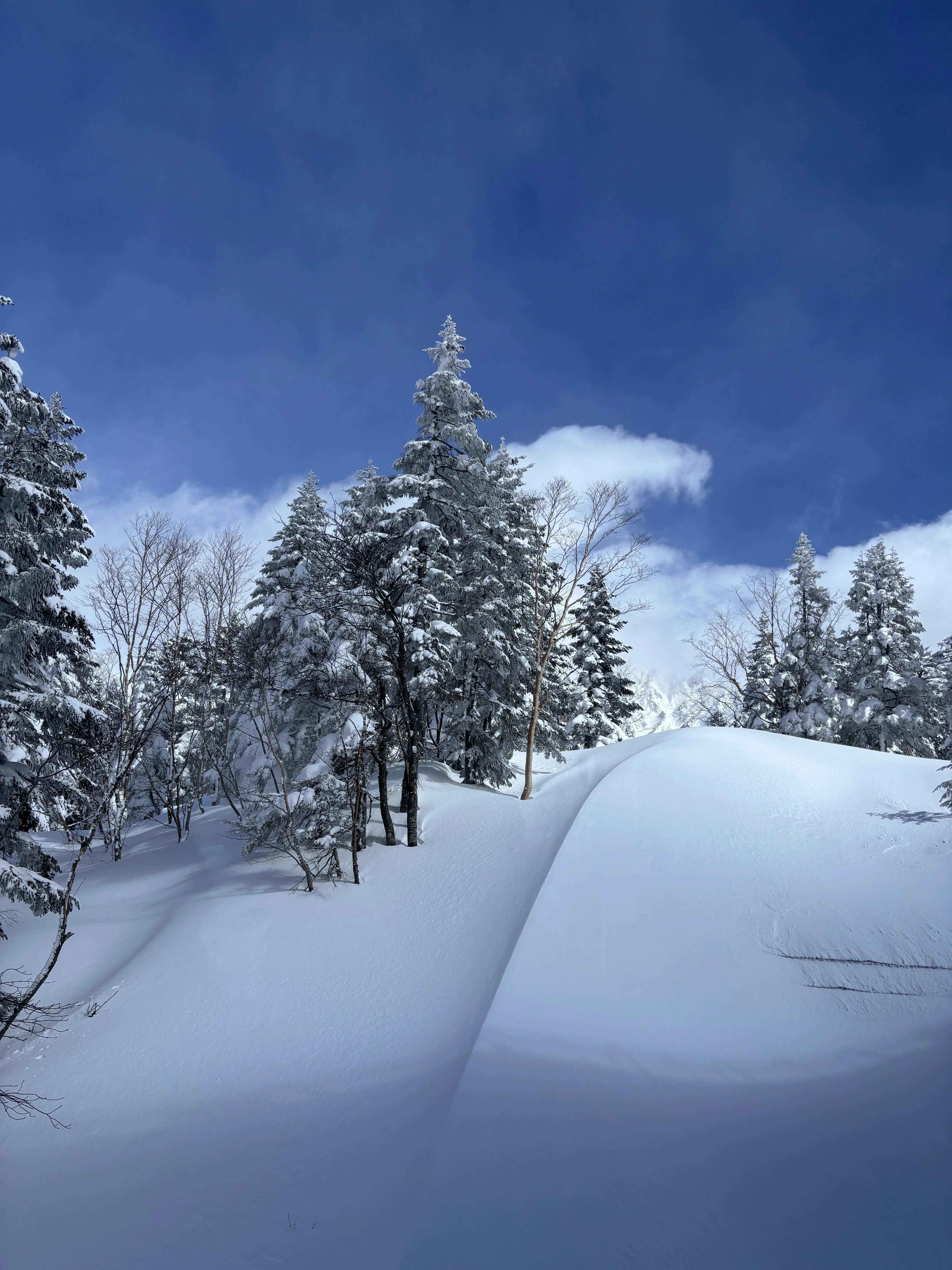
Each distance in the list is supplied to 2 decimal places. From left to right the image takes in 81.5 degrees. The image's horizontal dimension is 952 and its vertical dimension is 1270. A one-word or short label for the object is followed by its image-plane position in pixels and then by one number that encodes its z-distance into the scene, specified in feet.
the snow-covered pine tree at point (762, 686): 83.41
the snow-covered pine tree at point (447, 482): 51.90
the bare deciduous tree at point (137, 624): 48.47
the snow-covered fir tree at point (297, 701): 41.73
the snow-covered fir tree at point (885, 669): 79.61
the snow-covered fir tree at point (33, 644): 31.24
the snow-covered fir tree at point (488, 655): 58.08
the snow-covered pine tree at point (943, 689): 76.13
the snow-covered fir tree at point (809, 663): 81.00
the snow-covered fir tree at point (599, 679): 88.99
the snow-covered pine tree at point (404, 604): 44.55
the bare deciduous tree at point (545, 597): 53.88
